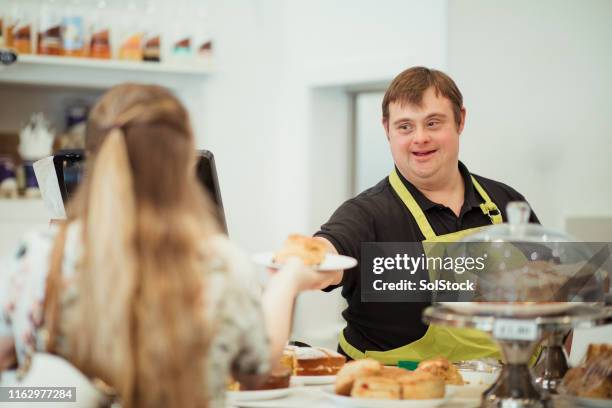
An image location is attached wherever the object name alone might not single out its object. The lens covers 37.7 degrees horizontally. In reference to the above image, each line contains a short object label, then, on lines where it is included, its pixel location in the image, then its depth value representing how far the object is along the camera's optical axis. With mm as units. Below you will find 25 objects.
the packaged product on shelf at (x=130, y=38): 5078
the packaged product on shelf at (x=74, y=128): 5039
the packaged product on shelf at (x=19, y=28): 4750
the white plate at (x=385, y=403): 1891
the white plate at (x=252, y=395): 1984
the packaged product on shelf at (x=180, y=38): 5238
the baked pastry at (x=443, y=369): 2102
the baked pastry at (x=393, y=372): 2014
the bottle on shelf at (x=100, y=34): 4977
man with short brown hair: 2619
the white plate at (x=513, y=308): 1777
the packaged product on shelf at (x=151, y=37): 5145
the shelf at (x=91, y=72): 4891
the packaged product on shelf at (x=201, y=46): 5340
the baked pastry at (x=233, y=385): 2037
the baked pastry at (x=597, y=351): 2080
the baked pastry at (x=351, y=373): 1991
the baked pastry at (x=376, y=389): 1919
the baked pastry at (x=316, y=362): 2227
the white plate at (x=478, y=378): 2215
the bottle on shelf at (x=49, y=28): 4809
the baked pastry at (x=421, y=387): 1928
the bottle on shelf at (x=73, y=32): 4879
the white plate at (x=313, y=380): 2175
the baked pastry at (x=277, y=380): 2020
